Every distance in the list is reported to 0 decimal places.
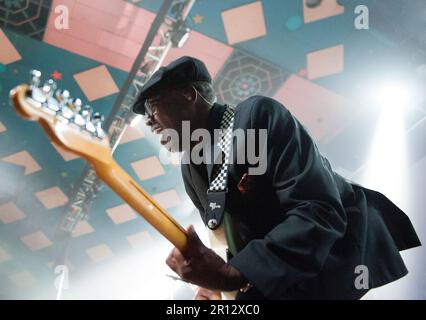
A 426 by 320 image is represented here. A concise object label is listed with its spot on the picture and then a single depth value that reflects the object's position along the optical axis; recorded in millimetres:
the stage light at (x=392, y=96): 5613
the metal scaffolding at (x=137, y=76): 4539
